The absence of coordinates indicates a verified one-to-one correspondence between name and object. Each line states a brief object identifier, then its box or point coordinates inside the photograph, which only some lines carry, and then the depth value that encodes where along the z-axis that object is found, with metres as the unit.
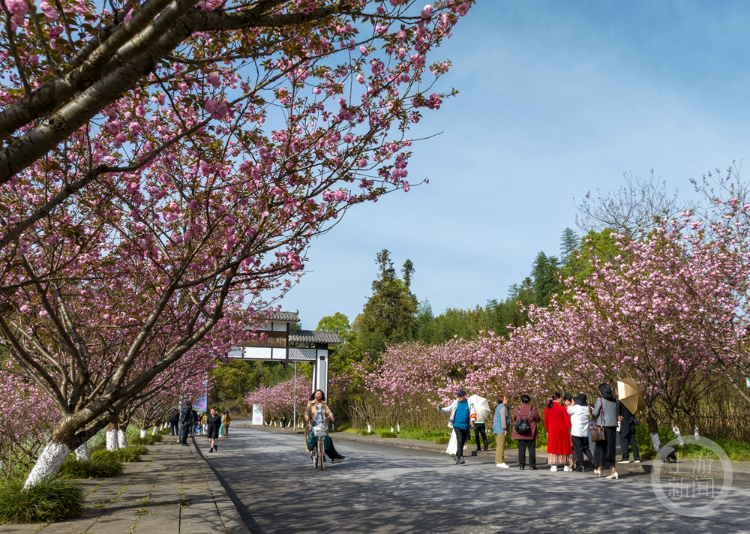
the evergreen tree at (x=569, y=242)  81.50
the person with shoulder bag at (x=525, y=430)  14.48
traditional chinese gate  47.94
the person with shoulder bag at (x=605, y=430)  12.67
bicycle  14.41
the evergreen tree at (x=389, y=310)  67.88
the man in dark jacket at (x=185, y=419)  28.11
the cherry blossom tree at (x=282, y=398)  62.23
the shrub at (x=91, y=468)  11.48
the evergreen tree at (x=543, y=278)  63.06
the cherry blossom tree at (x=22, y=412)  21.75
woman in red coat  14.30
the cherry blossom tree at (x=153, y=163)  3.61
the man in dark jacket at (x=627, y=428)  14.04
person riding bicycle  14.65
